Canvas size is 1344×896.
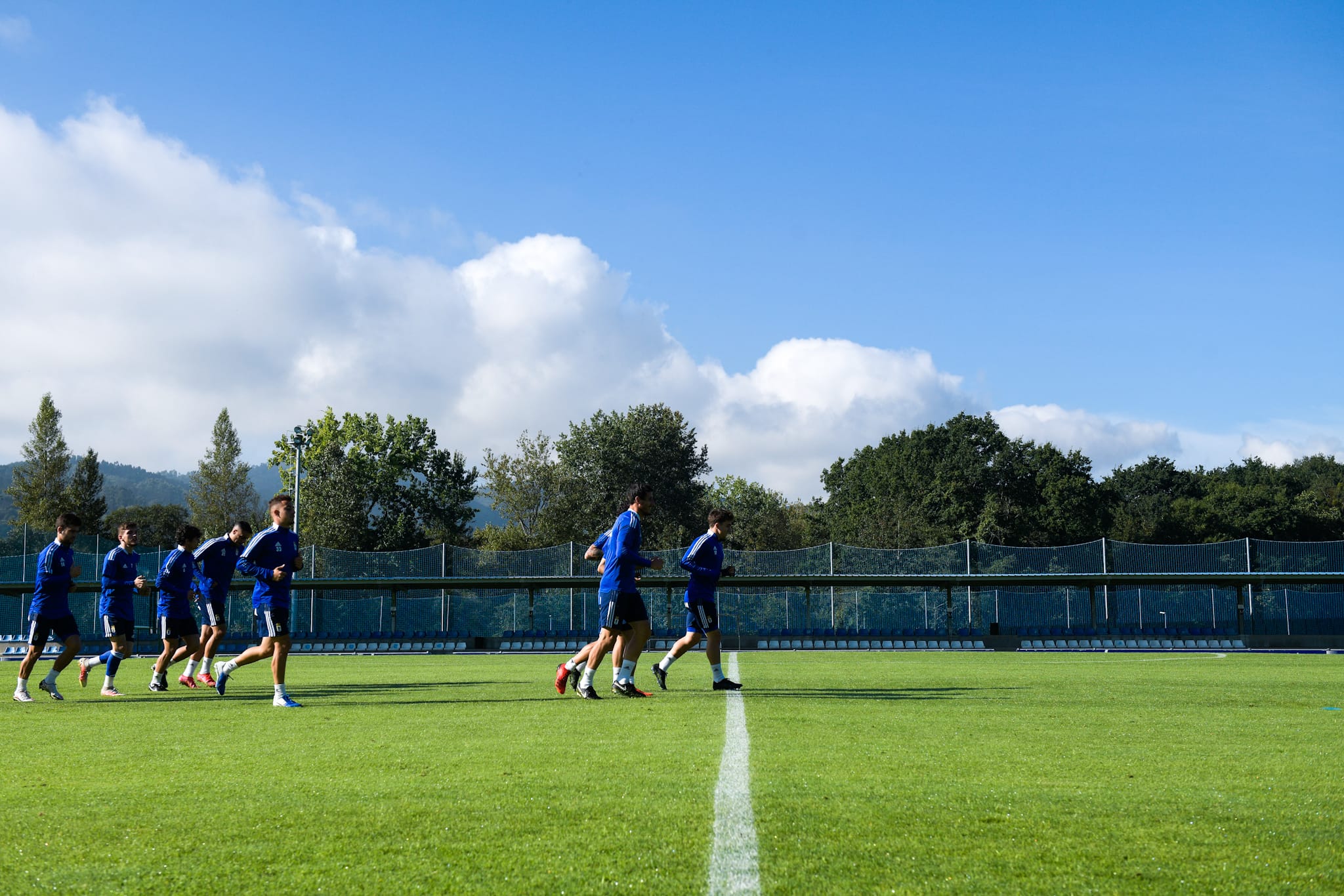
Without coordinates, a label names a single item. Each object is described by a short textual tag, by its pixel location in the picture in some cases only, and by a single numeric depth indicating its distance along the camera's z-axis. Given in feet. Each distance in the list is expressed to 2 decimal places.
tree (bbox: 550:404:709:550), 218.38
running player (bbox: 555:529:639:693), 35.96
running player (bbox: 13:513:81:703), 39.37
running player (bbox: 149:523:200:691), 45.68
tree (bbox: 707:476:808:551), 238.48
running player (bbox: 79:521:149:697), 44.01
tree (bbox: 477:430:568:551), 217.15
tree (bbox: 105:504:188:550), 293.94
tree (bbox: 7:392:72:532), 251.80
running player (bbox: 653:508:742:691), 39.19
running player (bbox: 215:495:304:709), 34.47
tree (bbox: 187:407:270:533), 269.64
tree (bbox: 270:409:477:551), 208.44
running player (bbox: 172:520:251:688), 45.70
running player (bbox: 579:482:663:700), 34.83
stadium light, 118.21
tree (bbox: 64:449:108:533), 254.68
